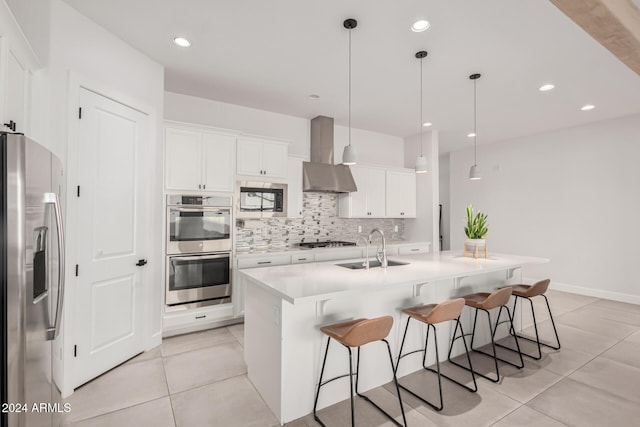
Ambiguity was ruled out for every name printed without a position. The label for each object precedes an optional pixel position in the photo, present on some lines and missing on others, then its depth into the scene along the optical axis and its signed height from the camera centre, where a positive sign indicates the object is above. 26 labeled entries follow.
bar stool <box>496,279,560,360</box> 3.03 -0.71
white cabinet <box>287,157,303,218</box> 4.49 +0.45
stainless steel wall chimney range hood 4.70 +0.82
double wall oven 3.43 -0.37
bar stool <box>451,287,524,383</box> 2.62 -0.72
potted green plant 3.45 -0.17
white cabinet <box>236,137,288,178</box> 4.01 +0.81
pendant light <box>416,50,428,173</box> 3.63 +0.62
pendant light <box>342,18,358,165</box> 2.99 +0.60
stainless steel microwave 4.14 +0.26
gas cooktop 4.61 -0.40
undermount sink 2.94 -0.45
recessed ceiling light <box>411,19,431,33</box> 2.50 +1.57
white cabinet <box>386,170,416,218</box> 5.62 +0.45
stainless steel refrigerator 1.19 -0.25
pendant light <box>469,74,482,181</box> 3.47 +1.58
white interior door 2.50 -0.13
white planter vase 3.44 -0.32
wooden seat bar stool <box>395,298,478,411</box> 2.22 -0.72
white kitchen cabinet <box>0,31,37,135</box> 1.62 +0.80
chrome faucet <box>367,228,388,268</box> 2.79 -0.37
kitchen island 2.07 -0.72
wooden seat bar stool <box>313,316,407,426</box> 1.89 -0.74
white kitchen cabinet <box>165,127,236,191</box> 3.47 +0.68
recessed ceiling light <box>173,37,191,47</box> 2.76 +1.58
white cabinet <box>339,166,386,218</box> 5.20 +0.37
